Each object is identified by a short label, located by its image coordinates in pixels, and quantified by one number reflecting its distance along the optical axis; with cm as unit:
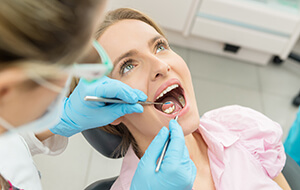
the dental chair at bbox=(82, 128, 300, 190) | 129
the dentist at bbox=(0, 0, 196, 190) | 41
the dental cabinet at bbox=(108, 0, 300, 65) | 244
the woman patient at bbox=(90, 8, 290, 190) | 110
